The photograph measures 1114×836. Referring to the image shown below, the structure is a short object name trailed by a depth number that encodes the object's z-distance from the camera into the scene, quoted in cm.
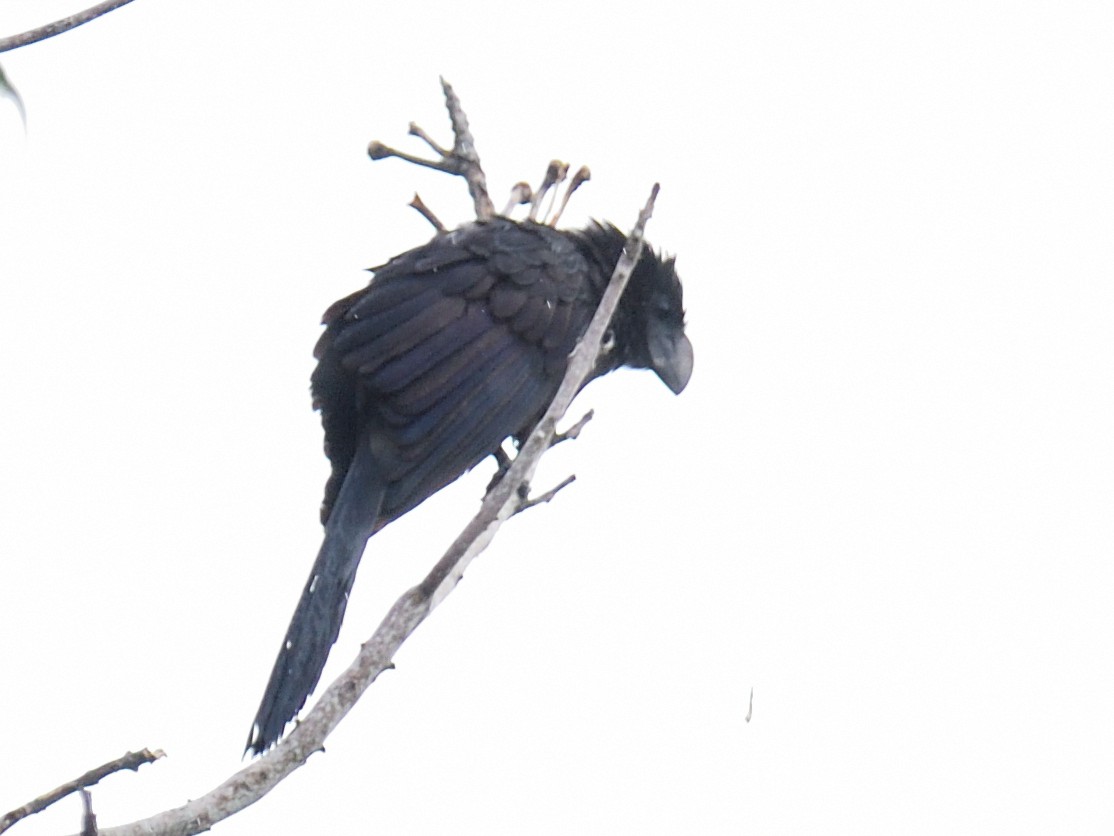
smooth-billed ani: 764
